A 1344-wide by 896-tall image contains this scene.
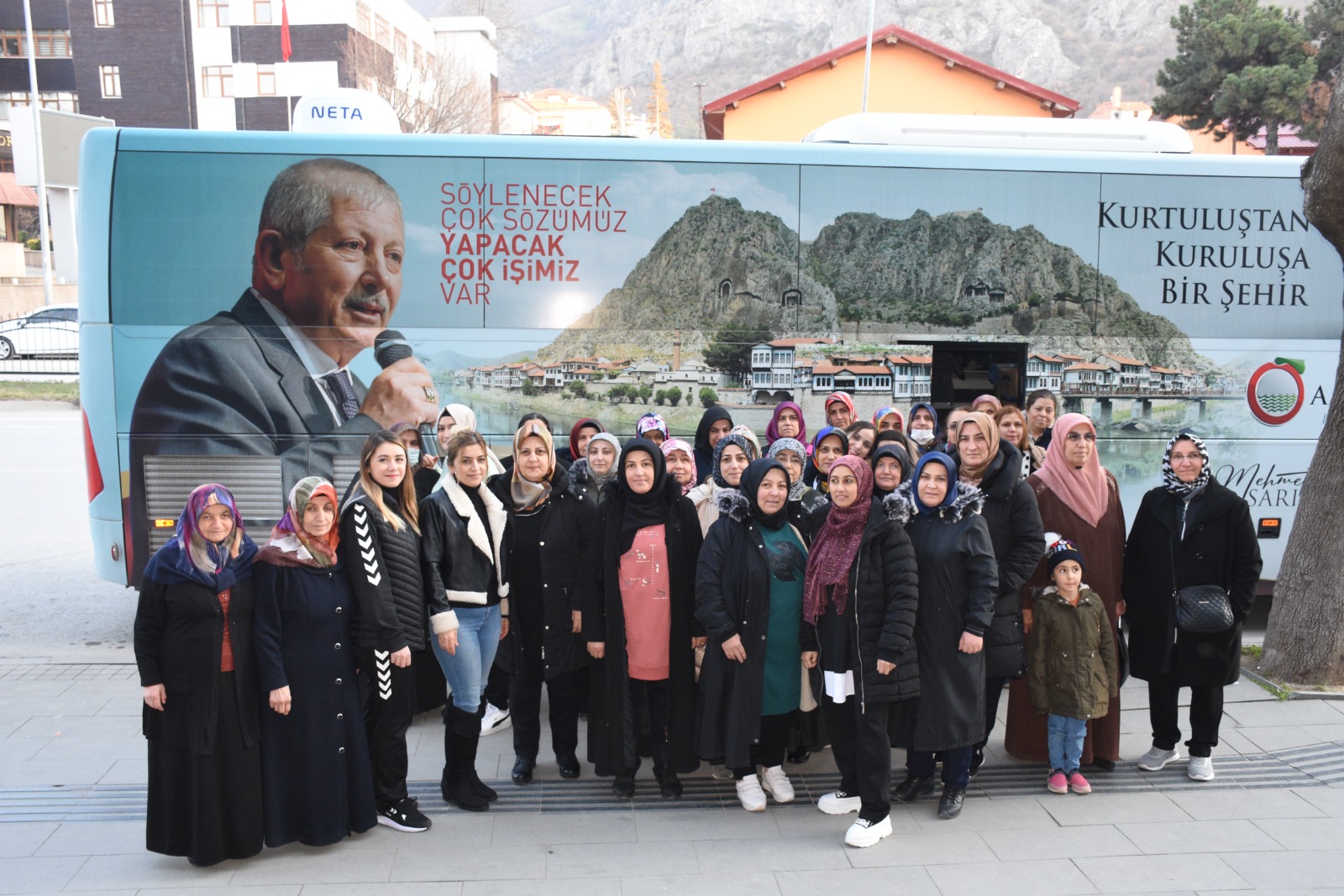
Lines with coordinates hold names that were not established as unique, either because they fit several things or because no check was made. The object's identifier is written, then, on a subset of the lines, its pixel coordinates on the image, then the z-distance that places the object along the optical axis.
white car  27.95
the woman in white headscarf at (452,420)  6.06
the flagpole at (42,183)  29.62
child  4.96
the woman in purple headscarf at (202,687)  4.07
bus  6.74
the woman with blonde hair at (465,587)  4.70
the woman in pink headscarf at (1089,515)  5.25
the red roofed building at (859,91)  22.70
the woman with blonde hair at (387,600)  4.36
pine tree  23.62
